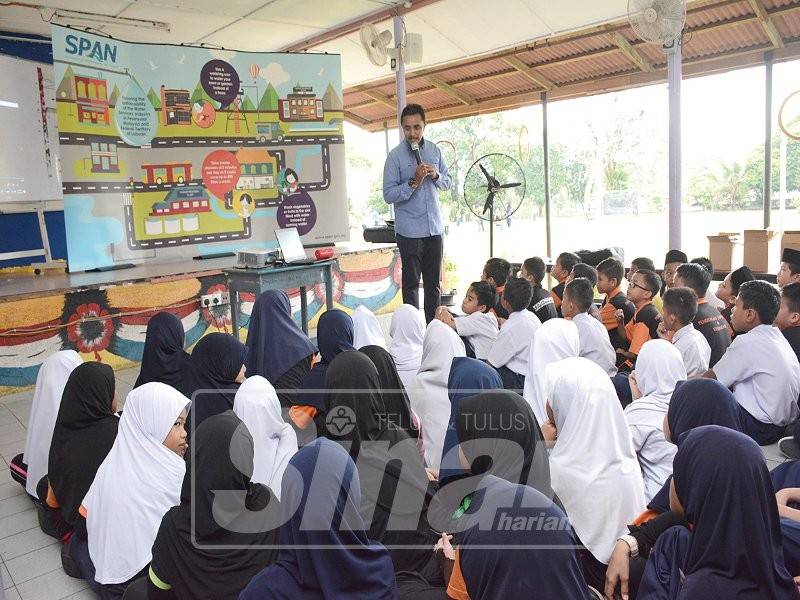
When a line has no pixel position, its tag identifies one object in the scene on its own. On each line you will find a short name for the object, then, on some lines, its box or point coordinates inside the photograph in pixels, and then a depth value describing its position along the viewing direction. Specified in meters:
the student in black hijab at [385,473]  1.82
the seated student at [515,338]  3.29
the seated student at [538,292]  4.04
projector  4.30
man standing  4.64
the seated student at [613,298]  3.87
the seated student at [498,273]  4.40
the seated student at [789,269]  3.80
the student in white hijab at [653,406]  2.23
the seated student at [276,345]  3.12
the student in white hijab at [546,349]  2.84
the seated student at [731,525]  1.32
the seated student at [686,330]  2.98
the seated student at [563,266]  4.59
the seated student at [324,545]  1.33
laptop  4.43
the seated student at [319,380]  2.63
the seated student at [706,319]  3.37
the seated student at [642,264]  4.35
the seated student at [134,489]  1.93
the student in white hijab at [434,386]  2.69
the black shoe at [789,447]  2.72
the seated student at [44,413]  2.73
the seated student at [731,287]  3.96
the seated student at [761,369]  2.76
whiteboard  5.26
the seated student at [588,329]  3.24
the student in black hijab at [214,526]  1.57
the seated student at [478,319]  3.66
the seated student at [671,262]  4.22
